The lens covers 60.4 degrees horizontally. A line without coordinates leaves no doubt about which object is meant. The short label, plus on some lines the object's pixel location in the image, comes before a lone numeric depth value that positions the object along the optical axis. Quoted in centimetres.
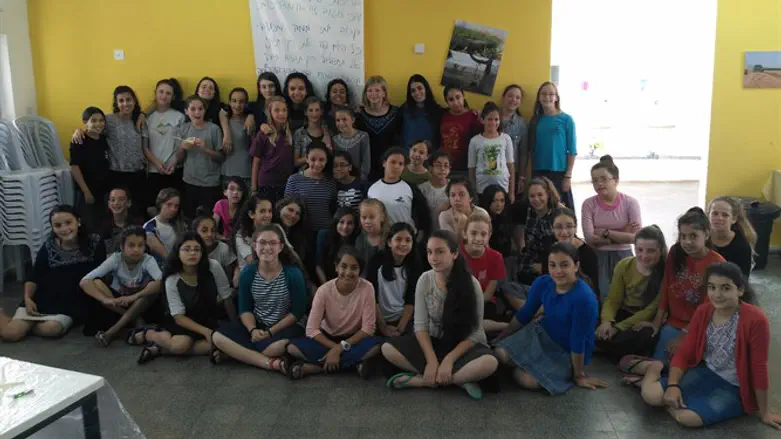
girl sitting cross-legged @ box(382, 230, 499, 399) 314
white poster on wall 507
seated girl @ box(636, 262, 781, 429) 273
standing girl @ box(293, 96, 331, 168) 460
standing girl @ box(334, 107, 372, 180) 453
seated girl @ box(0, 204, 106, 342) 399
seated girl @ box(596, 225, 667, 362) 342
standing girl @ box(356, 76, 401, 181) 477
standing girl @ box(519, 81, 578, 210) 484
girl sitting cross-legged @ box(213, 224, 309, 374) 346
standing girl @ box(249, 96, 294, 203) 464
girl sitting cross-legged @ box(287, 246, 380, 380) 333
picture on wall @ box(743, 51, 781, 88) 516
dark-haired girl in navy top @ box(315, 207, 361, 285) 394
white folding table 195
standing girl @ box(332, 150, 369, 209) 427
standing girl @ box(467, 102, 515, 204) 459
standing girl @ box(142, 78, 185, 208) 499
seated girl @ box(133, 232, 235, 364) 363
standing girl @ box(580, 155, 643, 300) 415
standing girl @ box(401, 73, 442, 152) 480
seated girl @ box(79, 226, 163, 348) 390
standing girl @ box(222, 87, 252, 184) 489
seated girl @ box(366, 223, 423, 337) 362
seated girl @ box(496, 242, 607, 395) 310
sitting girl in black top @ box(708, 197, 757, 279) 364
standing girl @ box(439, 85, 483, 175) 480
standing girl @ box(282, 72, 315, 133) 486
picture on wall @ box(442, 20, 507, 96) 507
